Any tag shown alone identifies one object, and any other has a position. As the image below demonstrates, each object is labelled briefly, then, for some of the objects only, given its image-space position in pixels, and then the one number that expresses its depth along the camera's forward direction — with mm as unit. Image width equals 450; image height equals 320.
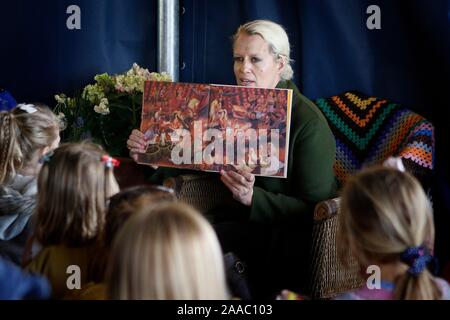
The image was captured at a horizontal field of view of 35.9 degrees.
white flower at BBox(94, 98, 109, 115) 3447
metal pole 3834
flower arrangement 3525
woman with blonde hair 2846
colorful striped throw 3160
